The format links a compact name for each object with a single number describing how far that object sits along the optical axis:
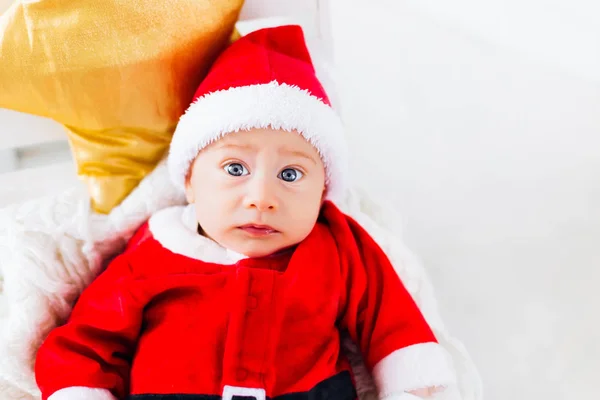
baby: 0.76
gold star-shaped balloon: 0.83
